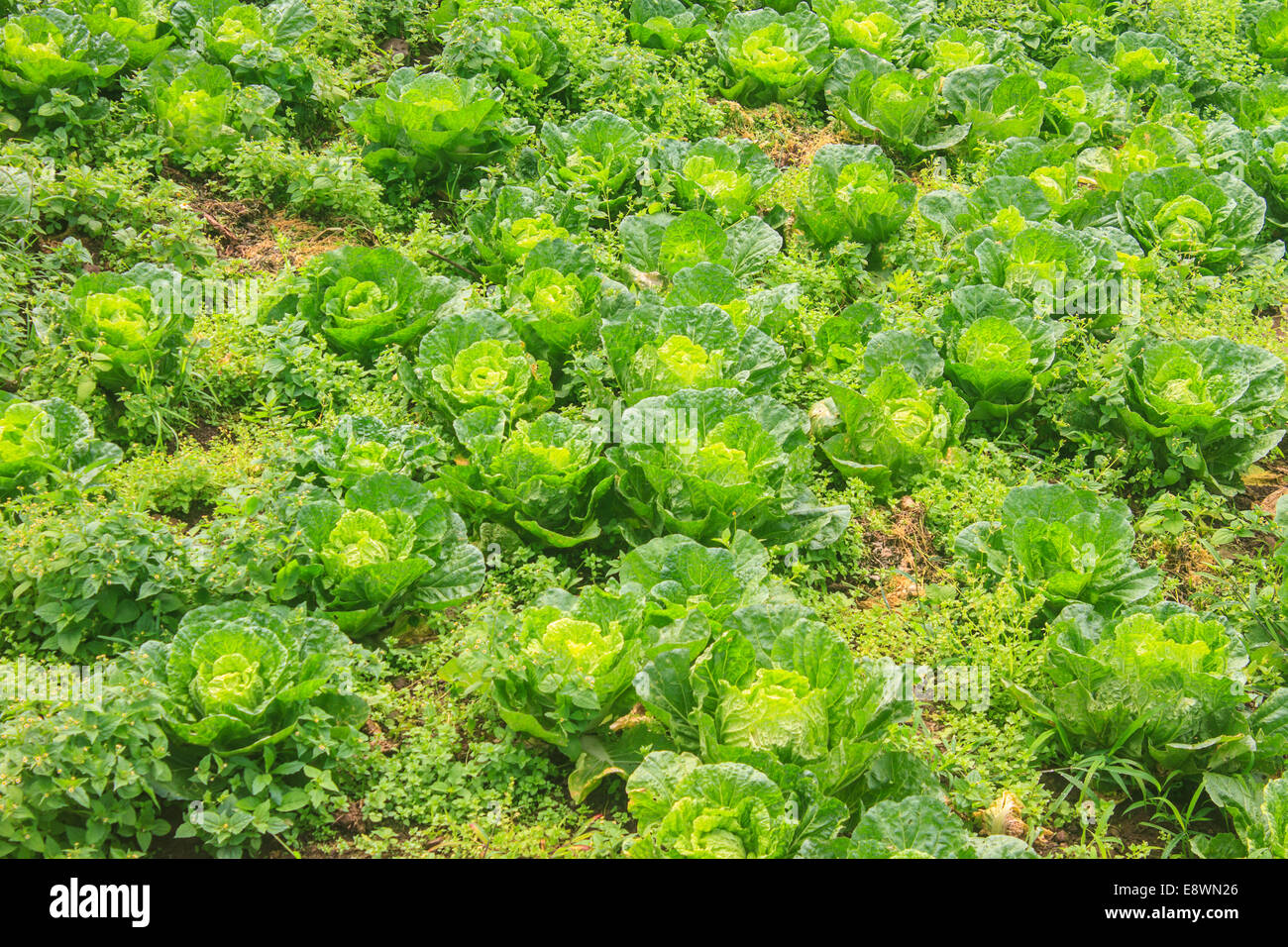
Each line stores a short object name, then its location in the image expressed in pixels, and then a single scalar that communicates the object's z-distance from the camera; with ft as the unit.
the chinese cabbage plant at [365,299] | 15.74
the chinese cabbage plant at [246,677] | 10.81
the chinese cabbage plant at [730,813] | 10.15
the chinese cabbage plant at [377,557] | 12.46
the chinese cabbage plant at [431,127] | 18.48
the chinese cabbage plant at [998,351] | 15.92
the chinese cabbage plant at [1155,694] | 11.90
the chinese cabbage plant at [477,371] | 14.69
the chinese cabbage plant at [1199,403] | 15.61
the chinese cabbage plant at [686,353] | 14.75
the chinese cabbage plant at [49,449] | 13.03
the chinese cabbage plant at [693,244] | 17.33
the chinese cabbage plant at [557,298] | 15.79
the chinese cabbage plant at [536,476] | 13.50
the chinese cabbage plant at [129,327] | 14.58
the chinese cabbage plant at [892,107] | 20.93
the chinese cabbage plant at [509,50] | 20.17
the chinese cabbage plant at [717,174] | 18.56
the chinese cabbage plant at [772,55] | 21.66
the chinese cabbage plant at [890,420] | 14.97
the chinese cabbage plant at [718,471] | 13.39
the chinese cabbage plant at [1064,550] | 13.32
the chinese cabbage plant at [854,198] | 18.25
